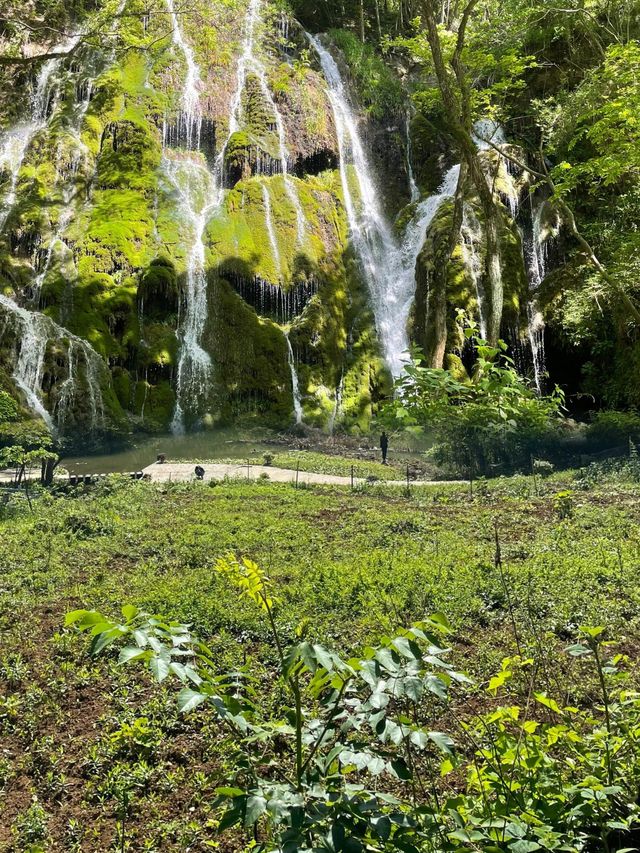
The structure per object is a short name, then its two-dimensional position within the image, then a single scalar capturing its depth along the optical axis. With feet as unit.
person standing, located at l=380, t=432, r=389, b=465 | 69.82
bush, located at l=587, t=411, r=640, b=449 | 53.47
